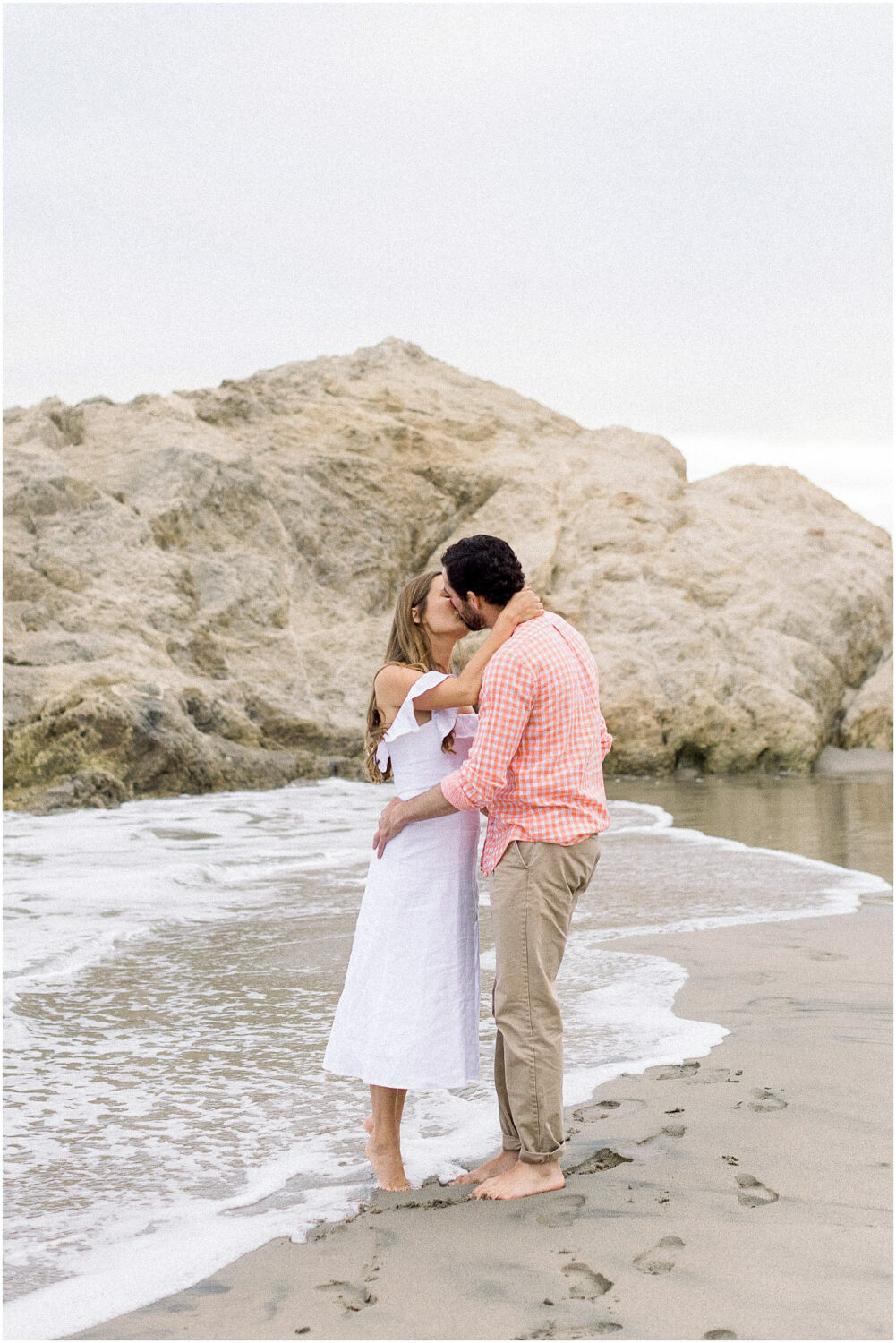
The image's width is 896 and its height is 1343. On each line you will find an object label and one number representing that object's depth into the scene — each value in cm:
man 321
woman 331
